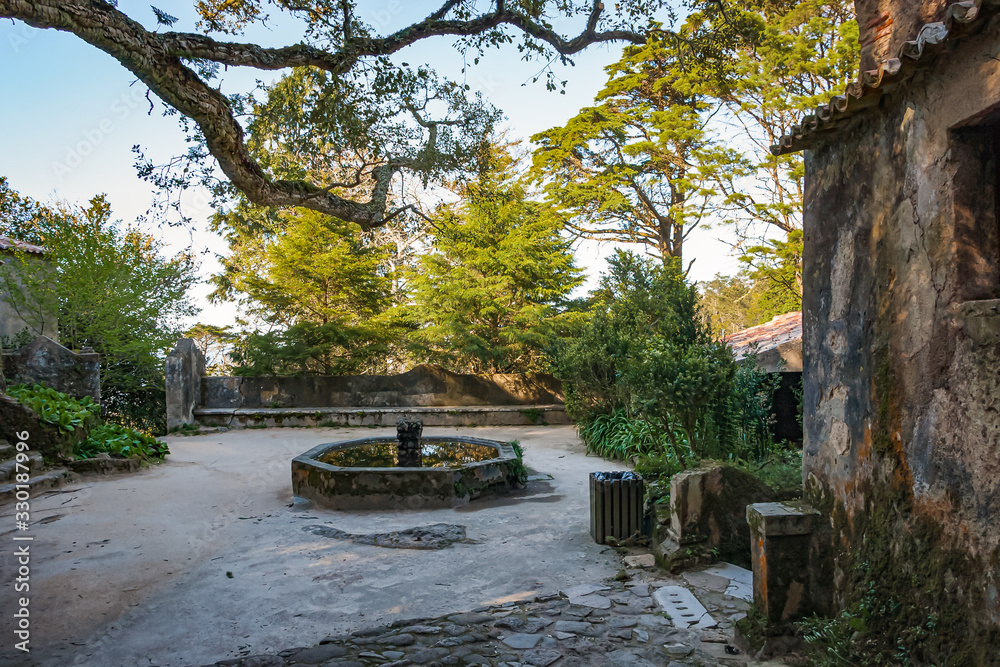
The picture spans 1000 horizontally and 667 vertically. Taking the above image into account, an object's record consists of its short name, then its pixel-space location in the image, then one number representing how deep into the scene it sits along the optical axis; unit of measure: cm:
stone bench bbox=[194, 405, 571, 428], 1418
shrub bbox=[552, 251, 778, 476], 649
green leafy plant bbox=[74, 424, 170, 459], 903
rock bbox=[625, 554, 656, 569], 519
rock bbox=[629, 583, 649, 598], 459
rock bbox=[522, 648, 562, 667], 354
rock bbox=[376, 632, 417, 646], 377
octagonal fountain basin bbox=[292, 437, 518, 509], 723
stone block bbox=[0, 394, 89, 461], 812
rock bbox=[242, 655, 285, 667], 348
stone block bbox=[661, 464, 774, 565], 509
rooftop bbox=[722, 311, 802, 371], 991
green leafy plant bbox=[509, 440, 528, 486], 819
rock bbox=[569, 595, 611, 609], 439
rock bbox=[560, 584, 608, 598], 462
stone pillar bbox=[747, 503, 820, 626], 365
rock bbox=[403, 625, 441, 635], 393
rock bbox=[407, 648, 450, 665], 355
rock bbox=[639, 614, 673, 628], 406
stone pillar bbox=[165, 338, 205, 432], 1324
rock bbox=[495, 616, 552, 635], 400
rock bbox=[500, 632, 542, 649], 376
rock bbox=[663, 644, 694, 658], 362
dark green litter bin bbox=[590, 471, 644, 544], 581
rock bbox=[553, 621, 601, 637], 394
